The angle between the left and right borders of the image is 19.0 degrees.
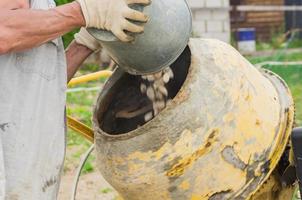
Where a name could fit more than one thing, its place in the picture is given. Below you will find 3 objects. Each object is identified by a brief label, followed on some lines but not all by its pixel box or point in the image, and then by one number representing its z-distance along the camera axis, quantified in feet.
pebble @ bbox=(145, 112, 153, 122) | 11.73
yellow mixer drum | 10.66
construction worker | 9.54
